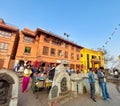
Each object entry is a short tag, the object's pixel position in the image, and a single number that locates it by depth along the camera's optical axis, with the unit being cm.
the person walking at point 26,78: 667
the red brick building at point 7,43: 1792
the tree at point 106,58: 4134
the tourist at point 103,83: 601
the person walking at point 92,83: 593
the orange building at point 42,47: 2034
